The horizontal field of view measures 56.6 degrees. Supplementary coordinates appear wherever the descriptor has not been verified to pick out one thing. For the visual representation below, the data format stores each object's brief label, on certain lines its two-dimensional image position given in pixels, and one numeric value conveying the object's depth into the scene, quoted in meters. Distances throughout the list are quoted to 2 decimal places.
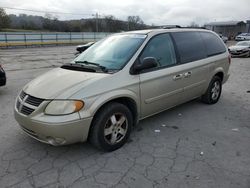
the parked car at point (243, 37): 40.29
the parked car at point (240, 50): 17.48
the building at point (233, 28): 57.44
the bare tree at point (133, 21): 54.07
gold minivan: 2.88
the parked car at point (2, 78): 6.23
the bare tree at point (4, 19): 42.78
